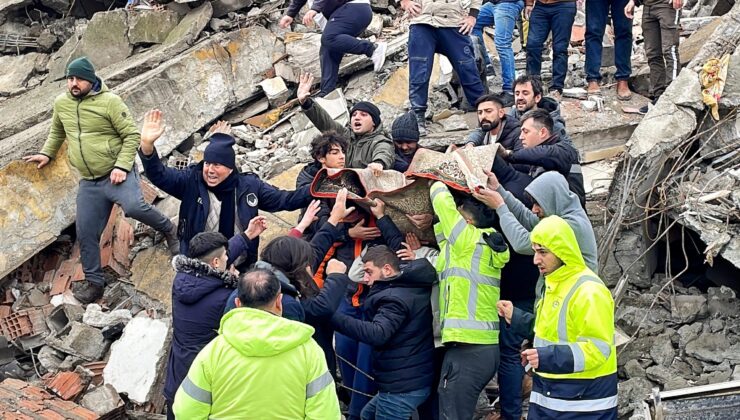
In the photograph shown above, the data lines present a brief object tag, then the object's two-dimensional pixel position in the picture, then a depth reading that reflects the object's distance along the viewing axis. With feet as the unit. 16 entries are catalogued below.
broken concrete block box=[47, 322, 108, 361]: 21.52
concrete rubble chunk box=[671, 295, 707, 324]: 20.02
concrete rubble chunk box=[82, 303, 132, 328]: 22.20
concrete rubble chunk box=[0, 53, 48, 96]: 34.19
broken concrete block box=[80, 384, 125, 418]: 19.47
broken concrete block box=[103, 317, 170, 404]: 20.27
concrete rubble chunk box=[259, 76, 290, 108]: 29.58
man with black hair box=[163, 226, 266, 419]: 15.02
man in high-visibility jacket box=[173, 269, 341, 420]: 11.54
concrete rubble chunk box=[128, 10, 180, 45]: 32.37
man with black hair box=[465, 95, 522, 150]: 19.77
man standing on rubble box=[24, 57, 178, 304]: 21.57
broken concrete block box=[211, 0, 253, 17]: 31.96
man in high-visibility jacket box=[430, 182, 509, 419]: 15.90
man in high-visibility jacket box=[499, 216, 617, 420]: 13.71
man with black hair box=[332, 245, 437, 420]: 15.49
